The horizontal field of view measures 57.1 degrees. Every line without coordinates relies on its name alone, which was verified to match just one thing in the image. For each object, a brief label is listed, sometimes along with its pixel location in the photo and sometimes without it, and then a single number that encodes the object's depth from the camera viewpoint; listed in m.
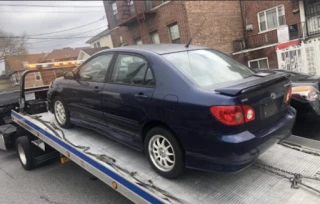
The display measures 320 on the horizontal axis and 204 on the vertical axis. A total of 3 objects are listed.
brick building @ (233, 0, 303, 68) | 14.78
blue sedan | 2.73
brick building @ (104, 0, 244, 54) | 15.64
